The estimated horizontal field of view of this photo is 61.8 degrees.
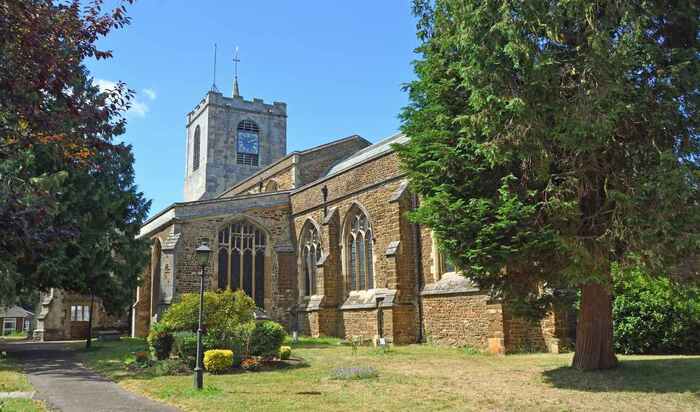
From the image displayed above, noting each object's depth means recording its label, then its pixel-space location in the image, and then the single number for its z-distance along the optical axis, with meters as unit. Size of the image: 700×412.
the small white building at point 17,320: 54.56
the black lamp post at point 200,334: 11.73
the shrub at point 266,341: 15.76
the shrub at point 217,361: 14.26
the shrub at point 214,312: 16.03
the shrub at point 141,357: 16.36
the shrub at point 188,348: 15.09
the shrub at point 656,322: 14.88
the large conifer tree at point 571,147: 10.07
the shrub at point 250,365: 14.88
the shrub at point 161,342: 16.50
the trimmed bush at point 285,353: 15.95
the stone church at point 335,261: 18.92
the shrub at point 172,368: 14.38
